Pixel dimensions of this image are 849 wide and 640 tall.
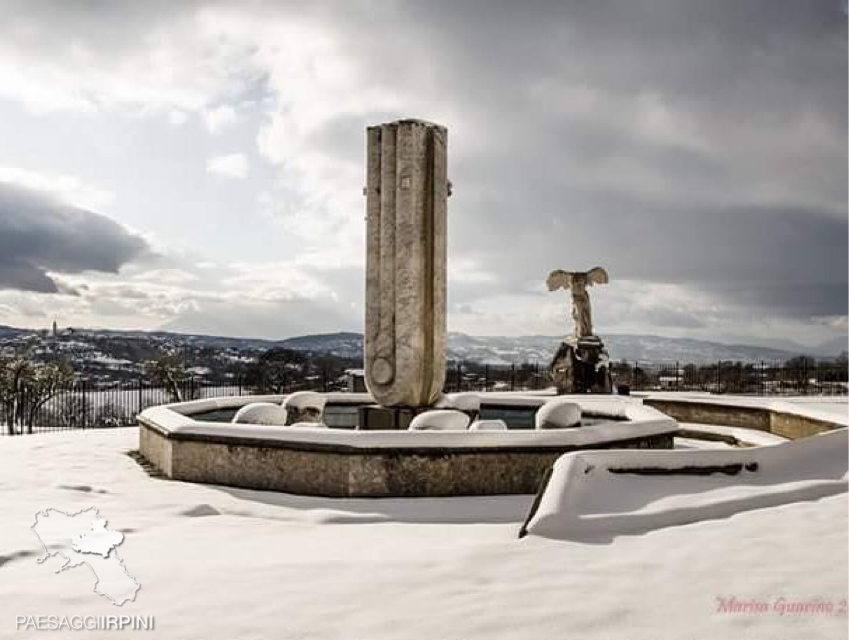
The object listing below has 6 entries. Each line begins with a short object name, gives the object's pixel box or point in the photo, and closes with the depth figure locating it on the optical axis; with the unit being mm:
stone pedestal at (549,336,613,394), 19047
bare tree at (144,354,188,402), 29359
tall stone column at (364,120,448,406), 10062
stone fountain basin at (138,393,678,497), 7516
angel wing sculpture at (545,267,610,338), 20047
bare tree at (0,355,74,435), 25830
